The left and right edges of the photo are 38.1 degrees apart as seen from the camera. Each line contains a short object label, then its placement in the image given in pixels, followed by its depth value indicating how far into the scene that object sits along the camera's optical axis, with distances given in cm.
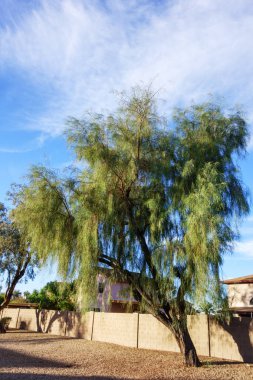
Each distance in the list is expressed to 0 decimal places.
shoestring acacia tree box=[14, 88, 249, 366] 1208
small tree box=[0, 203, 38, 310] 2416
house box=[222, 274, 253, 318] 2553
